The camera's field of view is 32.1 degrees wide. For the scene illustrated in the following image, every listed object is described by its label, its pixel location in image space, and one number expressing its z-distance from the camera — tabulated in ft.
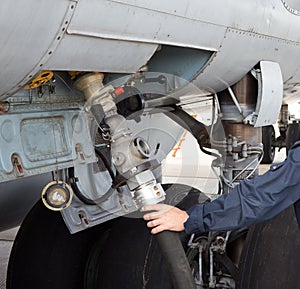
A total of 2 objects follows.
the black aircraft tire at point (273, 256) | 7.55
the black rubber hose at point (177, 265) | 5.91
